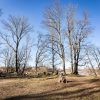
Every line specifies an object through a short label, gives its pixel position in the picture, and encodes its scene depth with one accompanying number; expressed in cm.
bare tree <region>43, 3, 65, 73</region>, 1313
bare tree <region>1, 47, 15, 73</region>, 2697
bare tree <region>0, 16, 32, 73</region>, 1800
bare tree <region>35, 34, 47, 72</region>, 2372
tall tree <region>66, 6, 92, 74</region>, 1311
